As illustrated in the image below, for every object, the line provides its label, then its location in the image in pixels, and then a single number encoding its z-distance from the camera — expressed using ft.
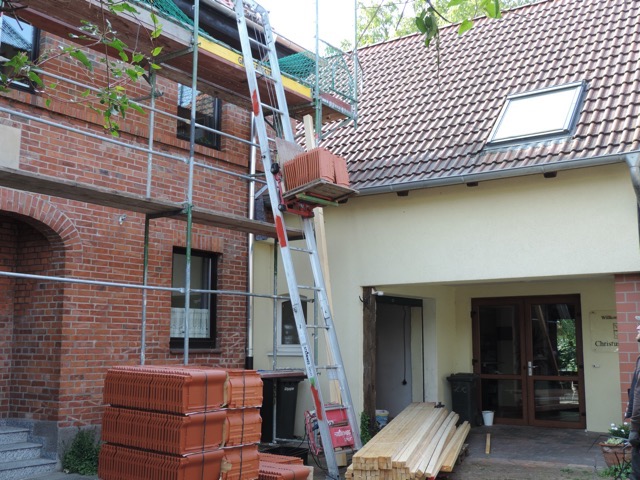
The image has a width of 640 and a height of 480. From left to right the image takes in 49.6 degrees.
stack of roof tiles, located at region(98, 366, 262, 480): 20.88
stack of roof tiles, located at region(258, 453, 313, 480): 23.23
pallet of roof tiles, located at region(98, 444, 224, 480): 20.68
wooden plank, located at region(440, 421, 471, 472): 27.28
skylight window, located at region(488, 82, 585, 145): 31.89
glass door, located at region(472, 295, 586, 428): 39.17
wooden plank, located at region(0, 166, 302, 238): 22.74
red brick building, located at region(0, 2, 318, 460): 27.43
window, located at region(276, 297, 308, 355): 38.63
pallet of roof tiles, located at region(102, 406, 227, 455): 20.75
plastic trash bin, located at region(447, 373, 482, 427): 39.73
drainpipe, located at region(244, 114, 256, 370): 36.91
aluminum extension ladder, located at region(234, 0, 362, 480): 27.89
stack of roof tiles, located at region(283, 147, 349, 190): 27.81
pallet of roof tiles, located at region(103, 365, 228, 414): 20.94
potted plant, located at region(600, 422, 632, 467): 26.66
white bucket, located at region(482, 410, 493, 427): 40.27
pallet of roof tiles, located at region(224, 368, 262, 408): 22.27
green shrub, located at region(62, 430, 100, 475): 26.99
